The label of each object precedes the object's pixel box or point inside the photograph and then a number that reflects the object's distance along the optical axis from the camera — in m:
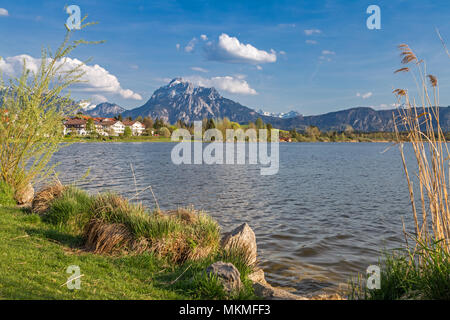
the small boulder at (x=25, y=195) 13.27
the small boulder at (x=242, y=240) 8.16
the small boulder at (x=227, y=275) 5.86
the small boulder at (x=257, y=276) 7.60
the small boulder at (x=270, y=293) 6.36
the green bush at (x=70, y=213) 9.99
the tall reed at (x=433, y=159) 5.62
